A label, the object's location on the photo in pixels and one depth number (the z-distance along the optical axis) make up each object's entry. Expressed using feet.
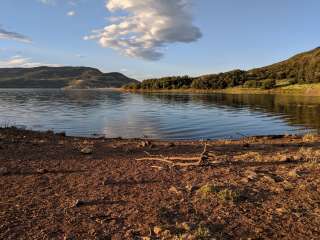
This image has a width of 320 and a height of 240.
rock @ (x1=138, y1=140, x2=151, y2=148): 48.01
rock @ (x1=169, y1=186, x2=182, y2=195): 25.24
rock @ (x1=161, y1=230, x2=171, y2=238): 17.91
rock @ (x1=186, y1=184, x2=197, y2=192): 25.89
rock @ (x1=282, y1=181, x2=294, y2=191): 25.76
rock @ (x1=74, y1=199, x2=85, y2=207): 22.62
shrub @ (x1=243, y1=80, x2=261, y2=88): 433.64
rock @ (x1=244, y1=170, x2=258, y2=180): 28.93
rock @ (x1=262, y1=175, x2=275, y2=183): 27.86
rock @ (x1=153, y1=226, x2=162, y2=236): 18.41
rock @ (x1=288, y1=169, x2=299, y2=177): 29.05
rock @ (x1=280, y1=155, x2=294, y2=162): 35.69
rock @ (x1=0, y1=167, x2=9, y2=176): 30.75
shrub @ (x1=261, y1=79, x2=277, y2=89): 413.99
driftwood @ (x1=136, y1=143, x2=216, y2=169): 33.96
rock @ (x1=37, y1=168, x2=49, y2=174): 31.47
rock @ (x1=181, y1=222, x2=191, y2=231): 18.83
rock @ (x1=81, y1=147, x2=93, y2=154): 41.12
